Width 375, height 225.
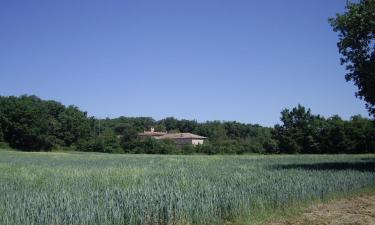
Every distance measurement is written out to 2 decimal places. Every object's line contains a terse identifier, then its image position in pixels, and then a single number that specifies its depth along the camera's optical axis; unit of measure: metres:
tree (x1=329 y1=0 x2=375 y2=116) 30.42
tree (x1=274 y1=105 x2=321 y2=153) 93.50
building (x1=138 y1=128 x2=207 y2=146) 155.00
